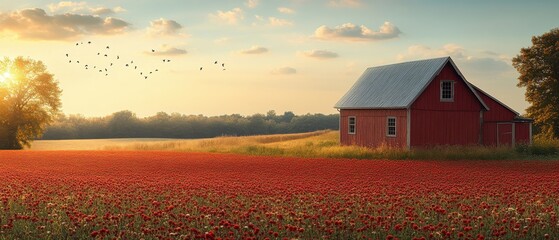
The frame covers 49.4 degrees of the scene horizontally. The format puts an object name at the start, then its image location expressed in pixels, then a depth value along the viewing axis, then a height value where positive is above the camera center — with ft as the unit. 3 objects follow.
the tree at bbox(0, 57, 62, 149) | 229.25 +13.88
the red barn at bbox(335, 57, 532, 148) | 139.85 +5.94
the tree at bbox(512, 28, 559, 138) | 196.65 +18.58
